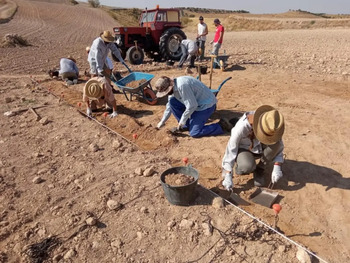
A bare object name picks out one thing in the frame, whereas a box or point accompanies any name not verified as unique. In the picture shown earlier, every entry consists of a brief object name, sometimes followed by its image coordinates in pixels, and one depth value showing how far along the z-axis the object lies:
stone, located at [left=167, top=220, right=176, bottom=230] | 2.76
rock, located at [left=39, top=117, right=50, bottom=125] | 5.08
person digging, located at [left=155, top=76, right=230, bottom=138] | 4.18
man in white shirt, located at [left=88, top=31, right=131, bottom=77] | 6.06
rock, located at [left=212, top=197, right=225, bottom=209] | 2.96
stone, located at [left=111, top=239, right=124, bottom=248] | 2.59
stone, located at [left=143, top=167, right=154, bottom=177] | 3.53
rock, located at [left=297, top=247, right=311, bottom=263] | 2.39
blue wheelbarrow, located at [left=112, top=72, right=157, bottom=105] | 5.88
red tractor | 10.25
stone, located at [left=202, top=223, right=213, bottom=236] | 2.68
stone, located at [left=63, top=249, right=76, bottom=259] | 2.48
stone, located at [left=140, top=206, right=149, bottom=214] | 2.97
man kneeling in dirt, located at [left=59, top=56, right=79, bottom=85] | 7.66
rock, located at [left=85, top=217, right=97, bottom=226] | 2.79
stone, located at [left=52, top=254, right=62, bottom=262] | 2.45
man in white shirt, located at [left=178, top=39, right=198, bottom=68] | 8.77
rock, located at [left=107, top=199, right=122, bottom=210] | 3.00
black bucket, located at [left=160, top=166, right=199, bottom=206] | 2.87
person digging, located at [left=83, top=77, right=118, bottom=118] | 5.23
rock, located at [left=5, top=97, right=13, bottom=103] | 6.14
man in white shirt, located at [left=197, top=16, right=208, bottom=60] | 9.77
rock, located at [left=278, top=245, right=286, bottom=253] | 2.49
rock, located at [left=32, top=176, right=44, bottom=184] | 3.45
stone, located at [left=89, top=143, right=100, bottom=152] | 4.20
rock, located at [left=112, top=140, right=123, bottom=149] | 4.26
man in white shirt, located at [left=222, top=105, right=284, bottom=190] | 2.85
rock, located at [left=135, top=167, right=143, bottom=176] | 3.59
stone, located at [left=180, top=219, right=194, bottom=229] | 2.75
